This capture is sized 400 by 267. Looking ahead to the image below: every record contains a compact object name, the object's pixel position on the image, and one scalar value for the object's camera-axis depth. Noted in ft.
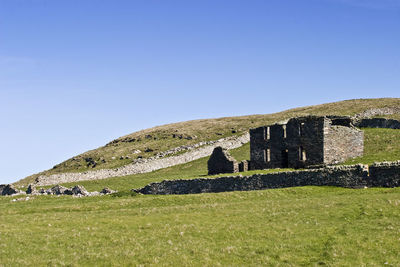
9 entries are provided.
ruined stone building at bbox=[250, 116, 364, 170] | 170.71
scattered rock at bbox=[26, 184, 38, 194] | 198.62
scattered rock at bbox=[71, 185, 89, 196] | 174.50
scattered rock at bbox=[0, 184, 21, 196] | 209.29
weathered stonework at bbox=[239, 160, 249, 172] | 194.29
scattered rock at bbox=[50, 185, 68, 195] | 187.11
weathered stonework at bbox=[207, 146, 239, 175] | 186.98
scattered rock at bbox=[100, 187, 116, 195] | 174.17
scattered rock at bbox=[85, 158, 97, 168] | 345.96
